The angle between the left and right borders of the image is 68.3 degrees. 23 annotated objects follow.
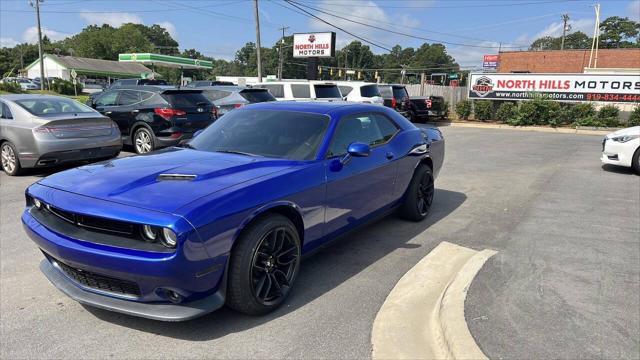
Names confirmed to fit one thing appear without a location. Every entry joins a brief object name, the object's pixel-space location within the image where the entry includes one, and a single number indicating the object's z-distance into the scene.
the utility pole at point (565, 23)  83.07
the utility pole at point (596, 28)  32.14
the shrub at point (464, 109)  23.05
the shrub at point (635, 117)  19.12
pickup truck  20.30
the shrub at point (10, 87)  39.53
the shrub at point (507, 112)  21.31
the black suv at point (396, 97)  19.28
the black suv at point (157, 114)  10.22
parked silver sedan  7.86
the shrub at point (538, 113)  20.58
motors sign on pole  32.59
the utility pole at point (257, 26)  29.87
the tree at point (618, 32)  91.00
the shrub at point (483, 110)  22.36
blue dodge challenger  2.88
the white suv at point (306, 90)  16.24
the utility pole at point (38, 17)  41.42
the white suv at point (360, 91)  17.55
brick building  48.47
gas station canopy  75.19
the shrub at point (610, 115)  19.83
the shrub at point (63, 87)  51.62
